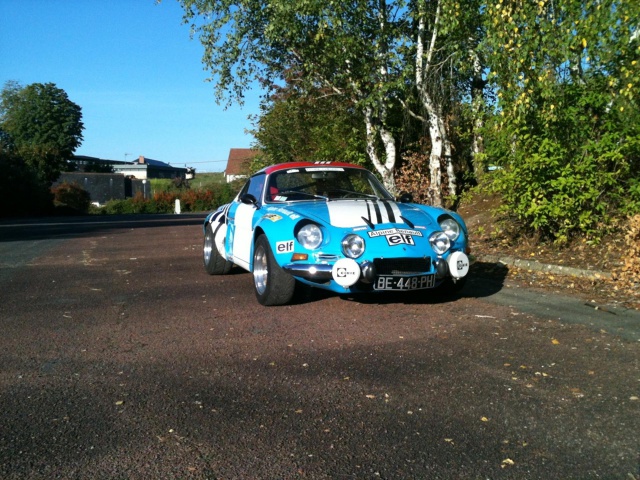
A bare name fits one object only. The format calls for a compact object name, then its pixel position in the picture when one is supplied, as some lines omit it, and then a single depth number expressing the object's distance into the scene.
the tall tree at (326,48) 14.66
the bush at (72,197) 54.62
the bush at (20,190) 42.72
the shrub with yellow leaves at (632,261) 7.88
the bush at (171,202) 60.75
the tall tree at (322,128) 19.12
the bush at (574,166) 9.34
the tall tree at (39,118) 85.25
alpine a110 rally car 6.59
